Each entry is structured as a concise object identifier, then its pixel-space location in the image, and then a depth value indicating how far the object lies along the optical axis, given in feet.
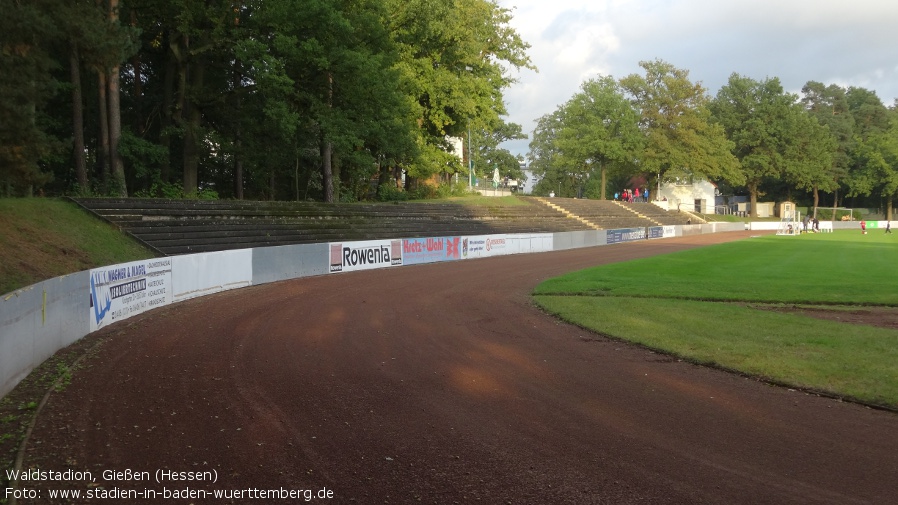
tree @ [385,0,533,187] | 147.54
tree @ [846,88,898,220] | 311.27
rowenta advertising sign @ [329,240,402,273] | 92.48
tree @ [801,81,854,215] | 329.93
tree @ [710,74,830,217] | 311.27
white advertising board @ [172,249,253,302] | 62.80
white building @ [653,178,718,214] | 313.12
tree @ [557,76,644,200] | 271.49
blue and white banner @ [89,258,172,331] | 45.83
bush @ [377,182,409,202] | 169.17
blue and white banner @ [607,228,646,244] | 181.68
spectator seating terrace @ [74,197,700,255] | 89.15
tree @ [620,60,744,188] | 279.90
